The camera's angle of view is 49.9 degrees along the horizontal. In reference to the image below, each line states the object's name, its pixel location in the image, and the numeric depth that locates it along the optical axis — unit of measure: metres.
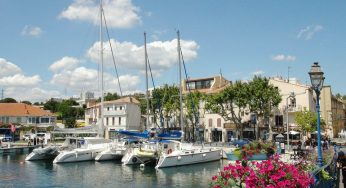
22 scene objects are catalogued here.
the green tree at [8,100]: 135.91
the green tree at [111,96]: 138.69
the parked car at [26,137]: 82.49
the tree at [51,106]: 142.46
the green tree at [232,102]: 59.02
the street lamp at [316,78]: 13.00
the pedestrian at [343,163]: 13.89
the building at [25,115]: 91.69
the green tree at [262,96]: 57.19
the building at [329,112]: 73.06
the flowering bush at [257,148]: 35.59
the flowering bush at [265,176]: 7.27
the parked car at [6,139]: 74.53
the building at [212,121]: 68.44
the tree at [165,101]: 72.88
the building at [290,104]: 60.25
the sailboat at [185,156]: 39.06
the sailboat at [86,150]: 45.84
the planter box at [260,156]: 35.81
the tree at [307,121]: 54.25
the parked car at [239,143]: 48.48
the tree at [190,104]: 69.56
